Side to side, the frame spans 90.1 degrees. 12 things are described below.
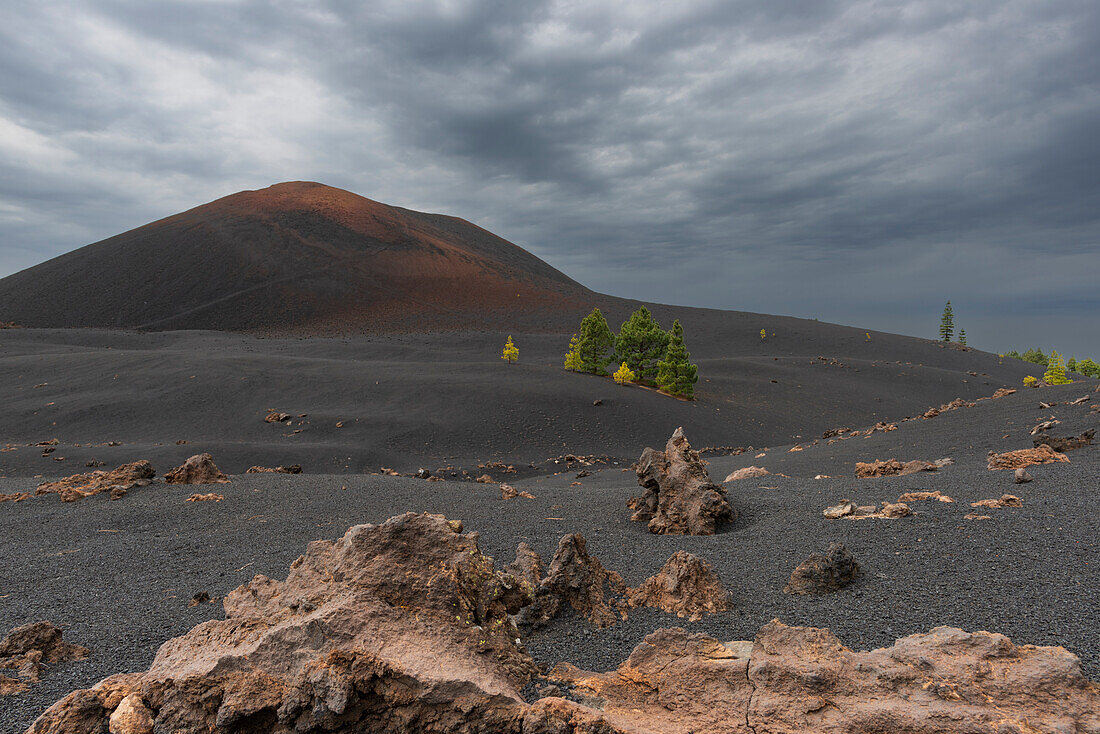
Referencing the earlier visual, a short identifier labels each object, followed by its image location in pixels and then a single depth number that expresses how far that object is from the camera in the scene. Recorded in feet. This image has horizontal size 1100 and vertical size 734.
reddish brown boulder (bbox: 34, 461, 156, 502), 30.53
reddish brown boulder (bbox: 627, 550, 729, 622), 13.79
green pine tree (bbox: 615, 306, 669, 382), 99.35
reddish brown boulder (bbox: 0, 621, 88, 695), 11.35
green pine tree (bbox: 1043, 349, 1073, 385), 91.32
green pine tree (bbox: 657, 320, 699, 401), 91.25
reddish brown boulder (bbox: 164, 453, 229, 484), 34.04
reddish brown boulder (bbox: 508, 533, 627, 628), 13.71
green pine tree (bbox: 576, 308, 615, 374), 103.81
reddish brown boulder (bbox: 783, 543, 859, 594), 14.32
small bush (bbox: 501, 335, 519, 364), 107.40
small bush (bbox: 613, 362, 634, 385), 95.71
